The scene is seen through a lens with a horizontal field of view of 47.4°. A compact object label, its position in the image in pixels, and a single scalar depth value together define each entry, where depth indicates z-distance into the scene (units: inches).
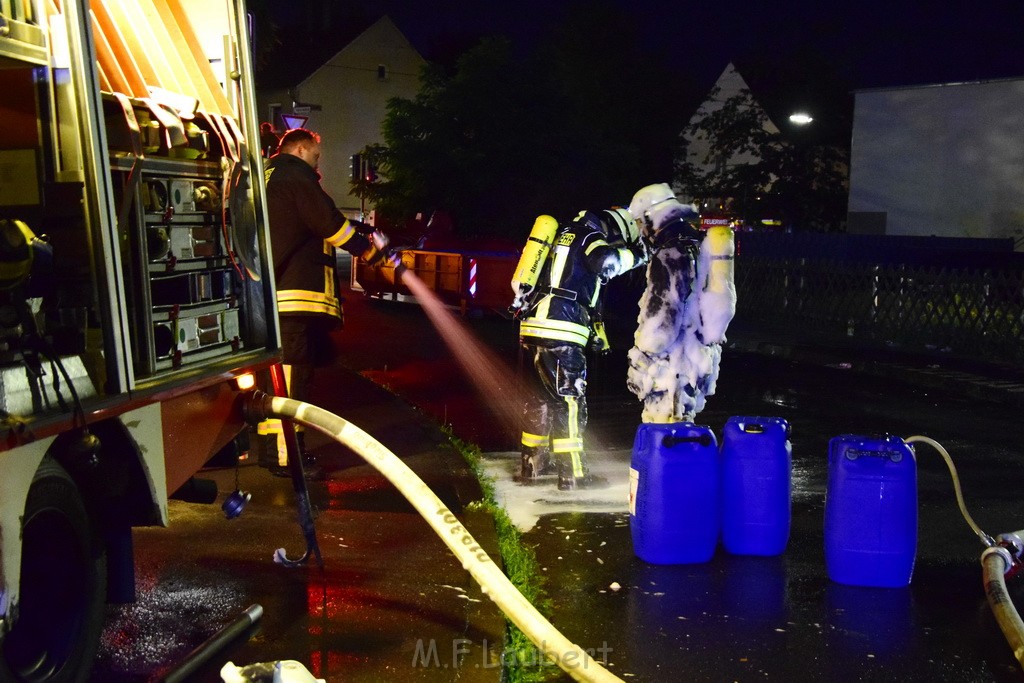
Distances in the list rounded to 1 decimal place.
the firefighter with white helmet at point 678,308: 274.4
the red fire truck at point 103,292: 139.4
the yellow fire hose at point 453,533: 163.0
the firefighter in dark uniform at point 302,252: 271.1
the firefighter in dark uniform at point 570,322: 276.8
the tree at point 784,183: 1373.0
